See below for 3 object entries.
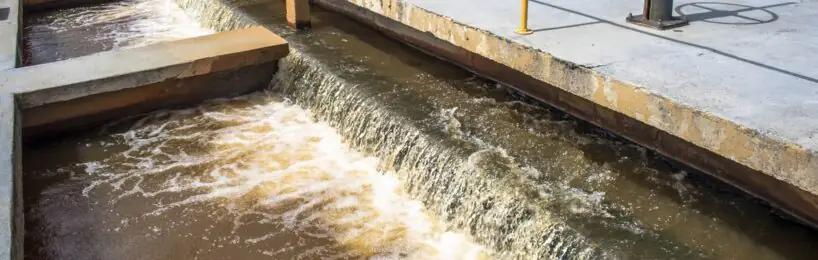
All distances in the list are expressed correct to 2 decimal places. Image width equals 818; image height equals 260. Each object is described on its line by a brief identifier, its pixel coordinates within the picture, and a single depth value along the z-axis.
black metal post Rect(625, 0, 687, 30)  5.04
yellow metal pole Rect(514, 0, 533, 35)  4.95
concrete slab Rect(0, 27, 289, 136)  6.34
